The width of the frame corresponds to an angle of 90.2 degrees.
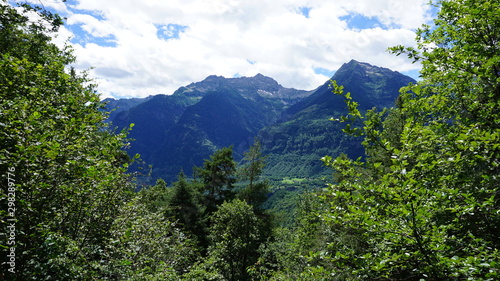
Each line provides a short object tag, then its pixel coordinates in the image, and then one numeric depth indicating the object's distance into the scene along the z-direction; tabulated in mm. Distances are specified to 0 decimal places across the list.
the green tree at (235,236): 29428
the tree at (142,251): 9891
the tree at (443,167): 4734
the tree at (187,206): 41219
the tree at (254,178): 46406
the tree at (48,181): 5879
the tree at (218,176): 47906
